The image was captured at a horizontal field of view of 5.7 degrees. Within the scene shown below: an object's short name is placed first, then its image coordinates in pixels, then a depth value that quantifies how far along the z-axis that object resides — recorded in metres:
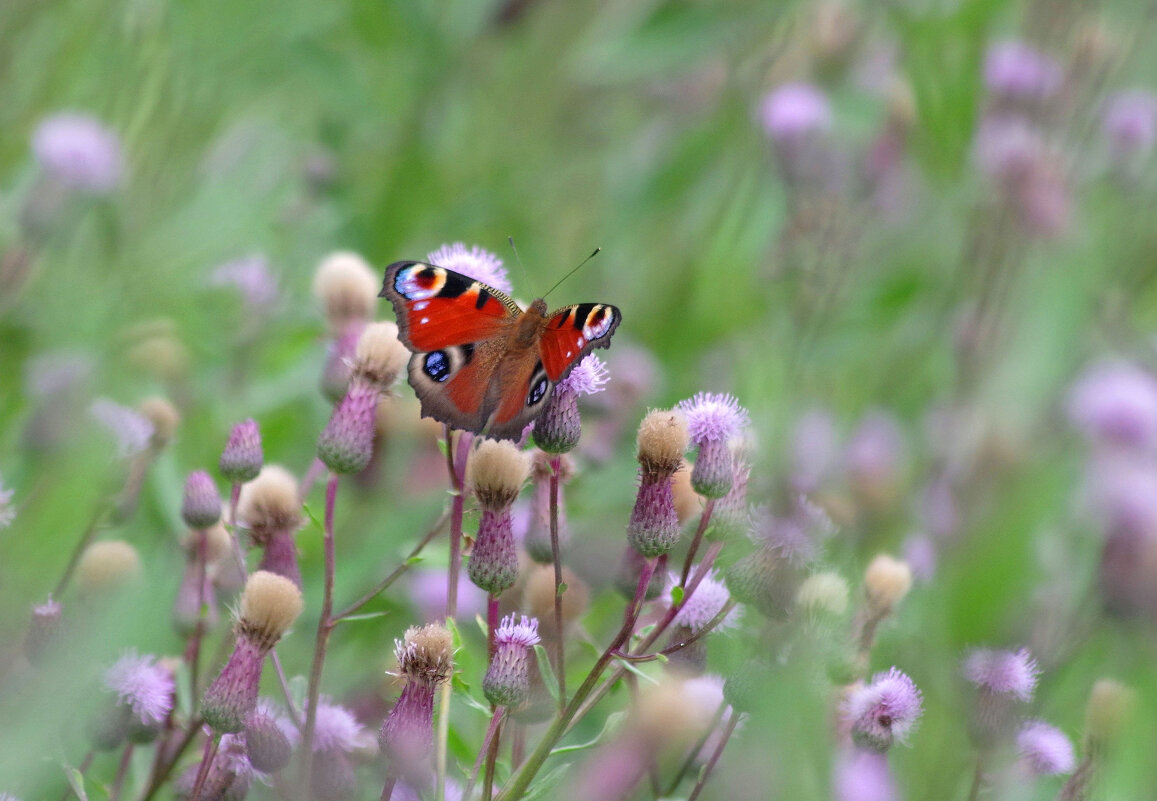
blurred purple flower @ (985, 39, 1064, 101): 2.79
